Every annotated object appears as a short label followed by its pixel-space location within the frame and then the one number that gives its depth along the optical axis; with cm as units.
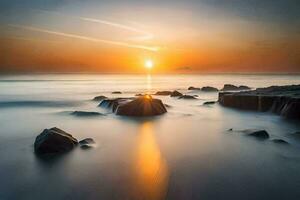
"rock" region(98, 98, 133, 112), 1873
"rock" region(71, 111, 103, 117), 1741
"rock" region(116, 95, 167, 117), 1689
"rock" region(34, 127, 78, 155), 873
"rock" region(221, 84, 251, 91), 4234
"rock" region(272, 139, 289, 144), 1024
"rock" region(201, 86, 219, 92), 4205
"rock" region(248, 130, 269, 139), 1102
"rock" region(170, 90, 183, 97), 3130
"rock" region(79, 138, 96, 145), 1015
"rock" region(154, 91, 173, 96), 3514
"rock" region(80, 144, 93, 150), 952
